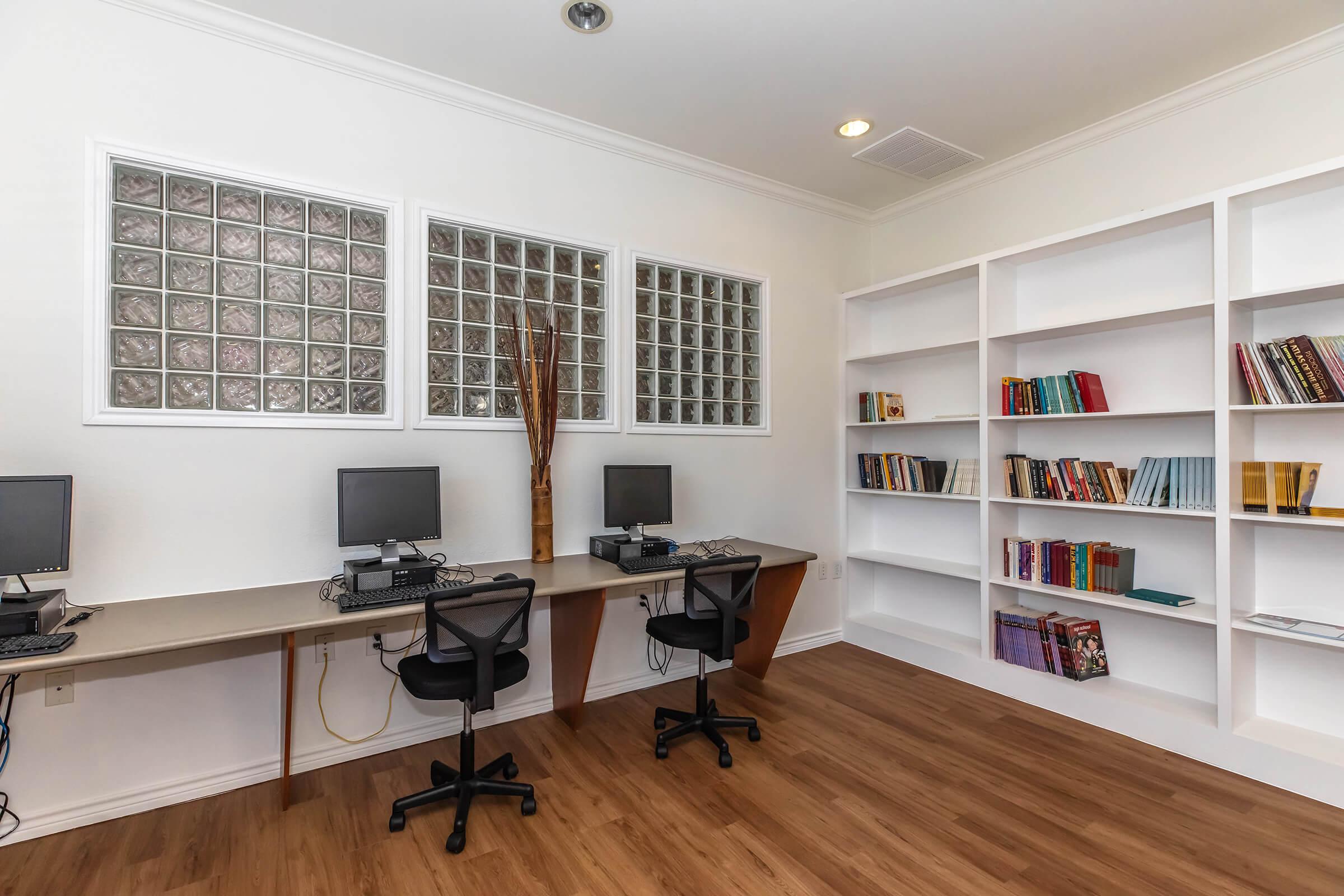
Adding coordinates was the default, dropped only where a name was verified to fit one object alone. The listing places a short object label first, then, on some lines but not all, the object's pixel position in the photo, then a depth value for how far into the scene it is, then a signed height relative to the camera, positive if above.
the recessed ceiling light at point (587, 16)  2.61 +1.77
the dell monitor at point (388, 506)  2.70 -0.25
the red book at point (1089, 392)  3.35 +0.29
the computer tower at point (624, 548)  3.21 -0.50
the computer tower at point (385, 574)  2.57 -0.51
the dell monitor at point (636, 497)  3.42 -0.26
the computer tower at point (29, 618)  1.99 -0.53
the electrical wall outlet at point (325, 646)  2.81 -0.87
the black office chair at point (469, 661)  2.29 -0.78
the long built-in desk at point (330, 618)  2.02 -0.60
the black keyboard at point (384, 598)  2.38 -0.57
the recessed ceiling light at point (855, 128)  3.54 +1.77
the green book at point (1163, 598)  3.09 -0.73
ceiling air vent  3.69 +1.75
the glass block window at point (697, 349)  3.82 +0.61
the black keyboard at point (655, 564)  3.06 -0.56
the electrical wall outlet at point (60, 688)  2.35 -0.88
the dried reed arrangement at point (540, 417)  3.16 +0.15
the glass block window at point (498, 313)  3.15 +0.70
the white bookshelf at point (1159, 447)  2.81 +0.01
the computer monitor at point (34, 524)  2.11 -0.25
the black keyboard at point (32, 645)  1.86 -0.58
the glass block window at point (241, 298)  2.53 +0.62
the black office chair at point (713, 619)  2.88 -0.78
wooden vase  3.19 -0.36
